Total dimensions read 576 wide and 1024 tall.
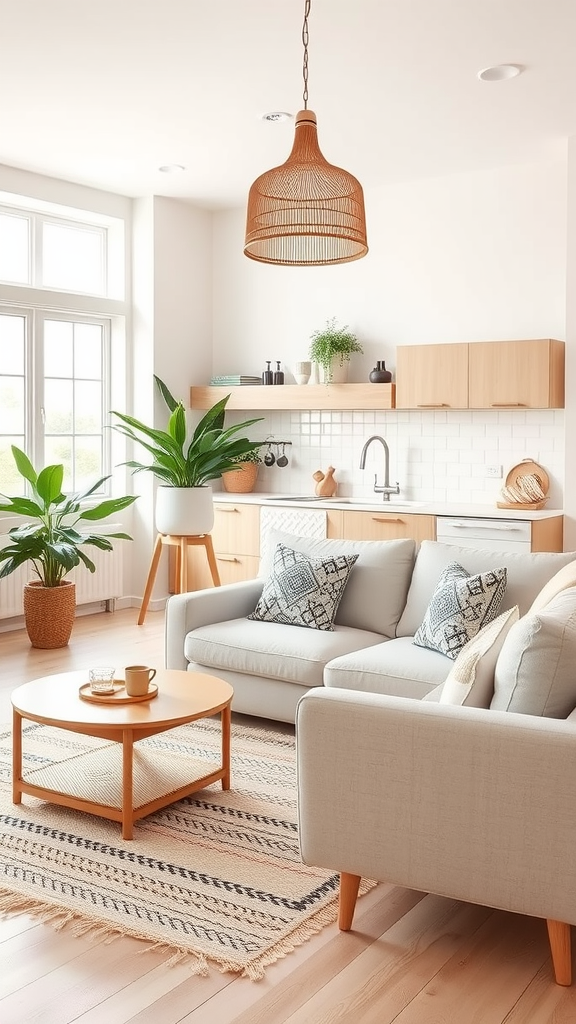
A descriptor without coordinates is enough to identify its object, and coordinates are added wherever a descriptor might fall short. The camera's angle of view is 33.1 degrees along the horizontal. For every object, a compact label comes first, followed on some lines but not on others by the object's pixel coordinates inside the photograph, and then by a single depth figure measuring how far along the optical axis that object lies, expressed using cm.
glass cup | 345
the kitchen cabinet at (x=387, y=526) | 591
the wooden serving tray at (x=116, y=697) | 337
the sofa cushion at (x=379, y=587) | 434
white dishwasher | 553
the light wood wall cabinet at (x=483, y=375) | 574
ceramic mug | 342
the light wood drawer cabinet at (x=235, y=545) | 679
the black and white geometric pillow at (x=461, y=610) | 375
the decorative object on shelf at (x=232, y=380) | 725
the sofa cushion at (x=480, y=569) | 393
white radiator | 641
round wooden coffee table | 316
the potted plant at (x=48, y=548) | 581
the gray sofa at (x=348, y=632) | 377
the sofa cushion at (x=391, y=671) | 360
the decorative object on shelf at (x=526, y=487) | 599
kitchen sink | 618
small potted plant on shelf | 672
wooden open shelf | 648
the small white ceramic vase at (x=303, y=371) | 697
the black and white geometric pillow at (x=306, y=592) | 432
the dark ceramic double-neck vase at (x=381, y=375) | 650
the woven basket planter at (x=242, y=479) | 734
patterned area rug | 258
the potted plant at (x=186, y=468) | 634
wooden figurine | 696
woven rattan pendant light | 304
